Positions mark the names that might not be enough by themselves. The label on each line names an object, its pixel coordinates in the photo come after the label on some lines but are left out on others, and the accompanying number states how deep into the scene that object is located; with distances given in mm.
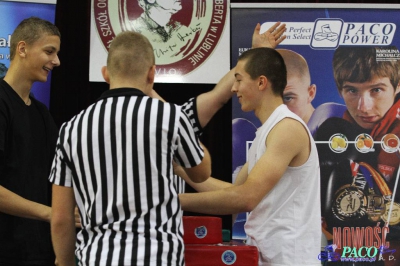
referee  3062
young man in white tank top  3751
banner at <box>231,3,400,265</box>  6593
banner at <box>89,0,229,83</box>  6987
